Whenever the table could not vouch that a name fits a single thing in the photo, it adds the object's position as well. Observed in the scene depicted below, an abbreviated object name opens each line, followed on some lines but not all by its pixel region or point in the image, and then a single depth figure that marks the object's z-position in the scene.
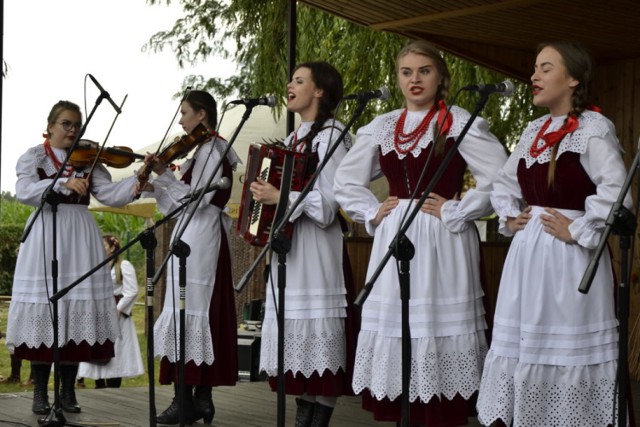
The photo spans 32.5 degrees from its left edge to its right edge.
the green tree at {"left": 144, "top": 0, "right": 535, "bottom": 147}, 12.29
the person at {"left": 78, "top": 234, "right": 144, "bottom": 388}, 9.70
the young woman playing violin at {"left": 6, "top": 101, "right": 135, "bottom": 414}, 6.67
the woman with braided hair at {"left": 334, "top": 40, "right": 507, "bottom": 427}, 4.73
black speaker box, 8.92
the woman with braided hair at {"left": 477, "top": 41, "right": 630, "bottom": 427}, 4.31
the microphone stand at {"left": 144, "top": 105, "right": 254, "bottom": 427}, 5.04
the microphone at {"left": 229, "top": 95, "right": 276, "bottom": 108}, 5.15
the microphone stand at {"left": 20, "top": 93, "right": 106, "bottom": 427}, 5.93
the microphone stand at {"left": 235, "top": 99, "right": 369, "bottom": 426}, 4.43
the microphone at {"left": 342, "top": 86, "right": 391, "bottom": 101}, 4.61
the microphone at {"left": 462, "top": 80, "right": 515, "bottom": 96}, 4.12
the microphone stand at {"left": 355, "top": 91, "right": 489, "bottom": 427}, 3.93
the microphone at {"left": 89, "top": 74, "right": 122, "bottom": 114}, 5.80
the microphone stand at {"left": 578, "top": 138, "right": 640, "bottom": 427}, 3.51
